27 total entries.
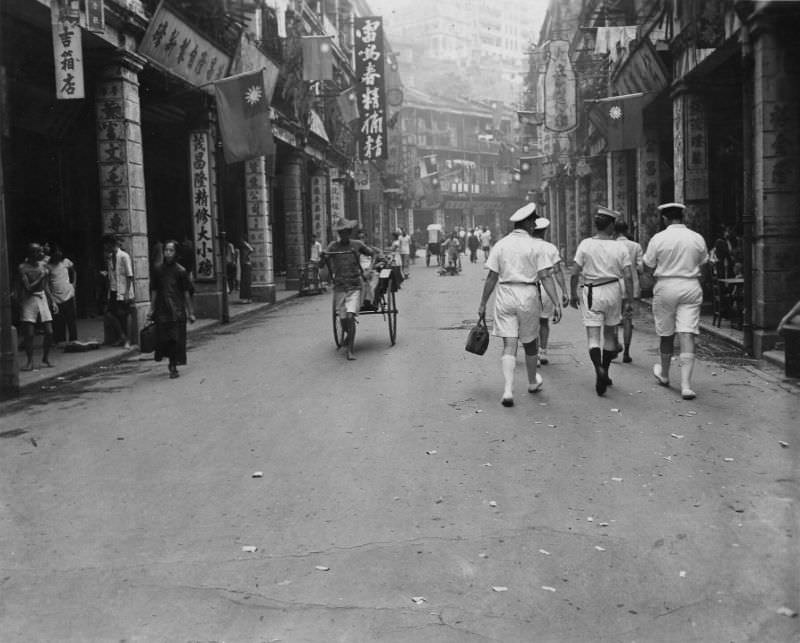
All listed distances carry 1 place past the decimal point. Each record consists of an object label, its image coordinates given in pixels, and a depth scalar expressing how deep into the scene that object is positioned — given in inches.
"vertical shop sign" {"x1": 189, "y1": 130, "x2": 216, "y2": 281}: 784.9
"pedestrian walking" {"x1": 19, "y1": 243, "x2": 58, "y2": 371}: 486.3
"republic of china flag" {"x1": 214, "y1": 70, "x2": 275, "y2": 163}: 737.0
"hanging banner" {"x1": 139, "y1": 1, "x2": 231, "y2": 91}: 619.5
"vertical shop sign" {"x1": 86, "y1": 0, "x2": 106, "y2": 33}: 506.0
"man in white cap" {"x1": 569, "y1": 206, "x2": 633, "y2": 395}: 368.5
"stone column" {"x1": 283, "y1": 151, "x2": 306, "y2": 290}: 1187.9
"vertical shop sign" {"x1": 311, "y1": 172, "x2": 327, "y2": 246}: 1362.0
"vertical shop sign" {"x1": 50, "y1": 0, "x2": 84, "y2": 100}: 496.1
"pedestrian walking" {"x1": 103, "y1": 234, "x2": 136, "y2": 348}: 564.7
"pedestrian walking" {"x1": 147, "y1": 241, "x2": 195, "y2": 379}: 456.1
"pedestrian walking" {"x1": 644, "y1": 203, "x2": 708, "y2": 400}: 363.3
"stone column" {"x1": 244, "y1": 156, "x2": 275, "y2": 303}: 954.1
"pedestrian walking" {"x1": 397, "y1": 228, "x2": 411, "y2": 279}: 1520.7
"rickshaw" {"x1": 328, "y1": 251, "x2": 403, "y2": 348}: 525.0
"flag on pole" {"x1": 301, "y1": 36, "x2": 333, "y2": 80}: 1120.8
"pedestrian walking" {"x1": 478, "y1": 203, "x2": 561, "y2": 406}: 353.1
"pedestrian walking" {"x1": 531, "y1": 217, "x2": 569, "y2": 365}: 357.7
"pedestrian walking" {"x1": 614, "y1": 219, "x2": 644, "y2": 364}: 386.3
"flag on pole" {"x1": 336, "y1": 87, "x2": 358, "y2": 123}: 1393.9
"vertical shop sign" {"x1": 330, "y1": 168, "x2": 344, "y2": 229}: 1539.2
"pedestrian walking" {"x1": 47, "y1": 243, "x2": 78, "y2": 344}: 548.4
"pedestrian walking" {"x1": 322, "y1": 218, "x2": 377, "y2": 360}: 494.9
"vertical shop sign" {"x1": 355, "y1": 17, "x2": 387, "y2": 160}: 1501.0
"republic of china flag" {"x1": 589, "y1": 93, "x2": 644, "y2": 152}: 786.2
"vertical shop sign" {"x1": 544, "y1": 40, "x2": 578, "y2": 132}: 1160.8
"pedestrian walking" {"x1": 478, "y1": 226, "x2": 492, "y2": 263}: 1871.2
